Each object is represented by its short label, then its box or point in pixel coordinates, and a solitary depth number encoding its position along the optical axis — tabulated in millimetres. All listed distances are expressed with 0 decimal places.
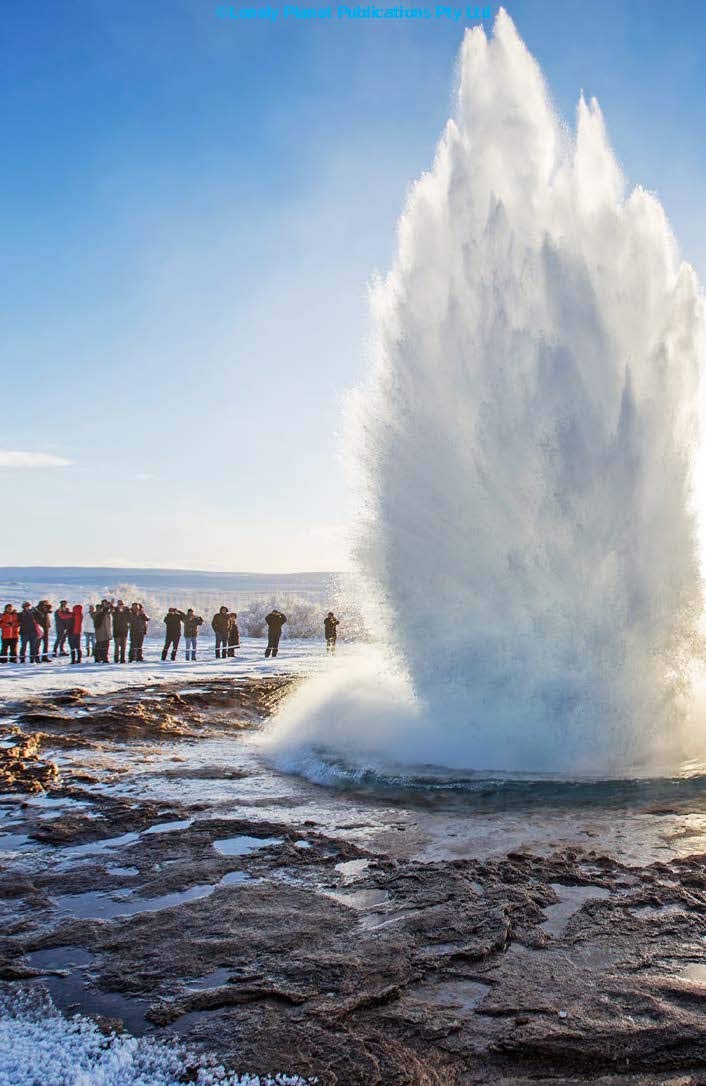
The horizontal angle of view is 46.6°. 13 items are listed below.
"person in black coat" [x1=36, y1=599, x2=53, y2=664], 25031
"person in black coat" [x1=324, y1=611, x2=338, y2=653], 30656
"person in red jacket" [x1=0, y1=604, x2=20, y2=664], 23531
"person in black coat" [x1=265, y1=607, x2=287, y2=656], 28516
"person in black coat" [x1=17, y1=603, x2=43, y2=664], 24125
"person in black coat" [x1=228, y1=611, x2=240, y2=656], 29828
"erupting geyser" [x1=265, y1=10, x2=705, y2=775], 9805
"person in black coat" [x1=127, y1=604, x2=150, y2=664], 26266
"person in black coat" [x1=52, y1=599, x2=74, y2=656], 24844
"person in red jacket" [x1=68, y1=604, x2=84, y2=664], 24594
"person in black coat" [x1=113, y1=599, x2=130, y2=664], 25239
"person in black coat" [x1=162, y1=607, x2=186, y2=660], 26516
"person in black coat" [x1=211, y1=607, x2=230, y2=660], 29344
